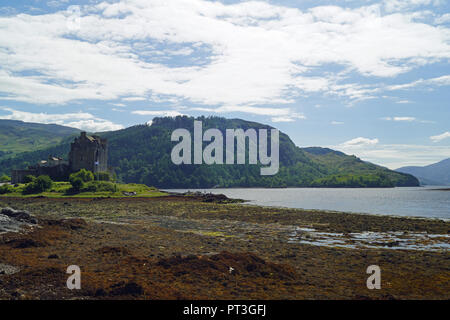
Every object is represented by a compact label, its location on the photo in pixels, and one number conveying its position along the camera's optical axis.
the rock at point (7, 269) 18.35
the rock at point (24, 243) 25.04
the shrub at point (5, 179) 130.75
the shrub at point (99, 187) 99.69
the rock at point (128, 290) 15.44
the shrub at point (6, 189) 94.27
